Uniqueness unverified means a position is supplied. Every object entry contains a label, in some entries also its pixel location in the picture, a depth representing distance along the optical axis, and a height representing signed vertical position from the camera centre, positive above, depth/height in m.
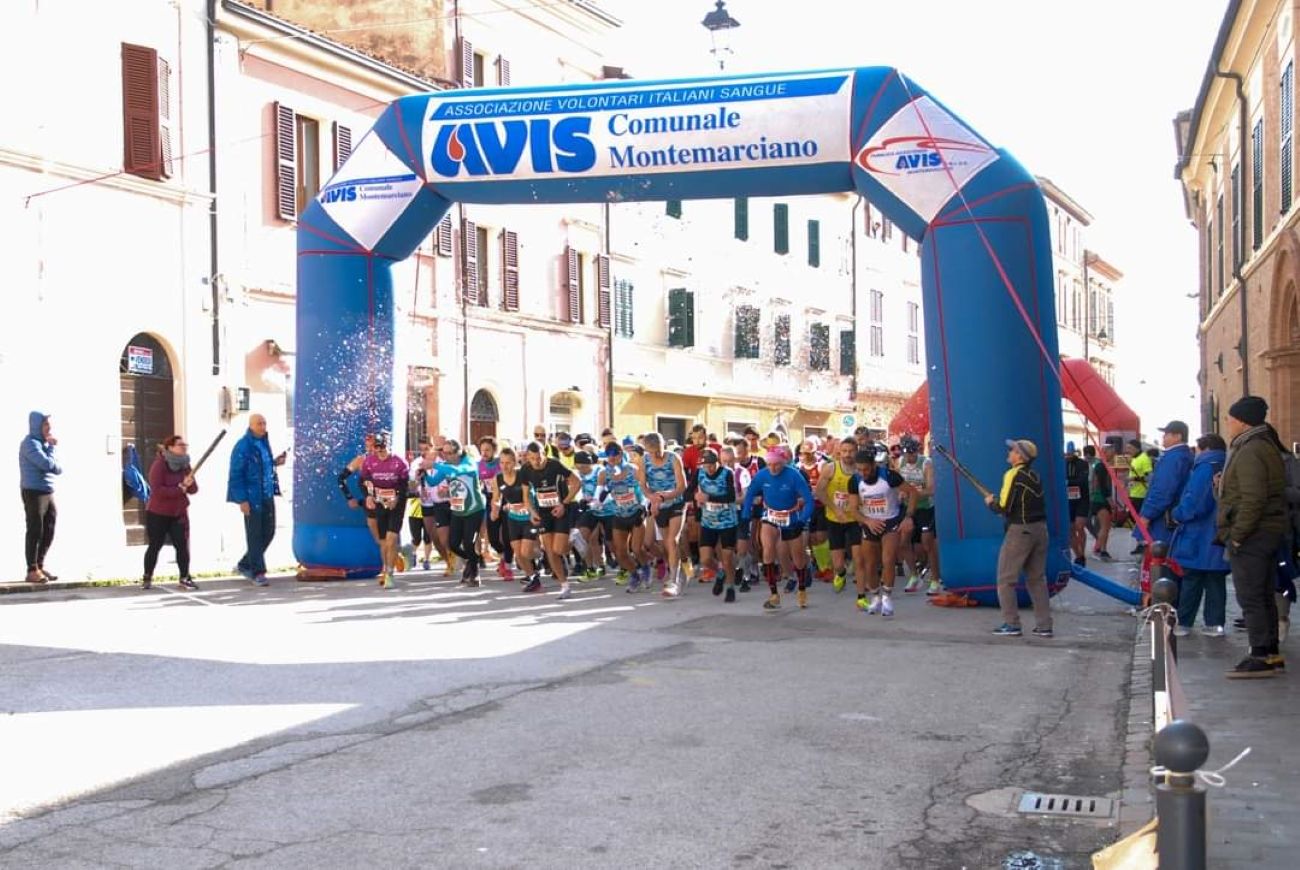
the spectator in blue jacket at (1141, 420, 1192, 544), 10.75 -0.18
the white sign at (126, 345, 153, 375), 19.45 +1.55
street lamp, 29.14 +8.89
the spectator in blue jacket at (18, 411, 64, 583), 14.72 -0.08
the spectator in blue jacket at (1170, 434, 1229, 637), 10.37 -0.70
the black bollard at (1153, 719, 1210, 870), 3.21 -0.78
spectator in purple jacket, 14.76 -0.30
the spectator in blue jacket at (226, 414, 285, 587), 15.41 -0.19
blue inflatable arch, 12.56 +2.52
